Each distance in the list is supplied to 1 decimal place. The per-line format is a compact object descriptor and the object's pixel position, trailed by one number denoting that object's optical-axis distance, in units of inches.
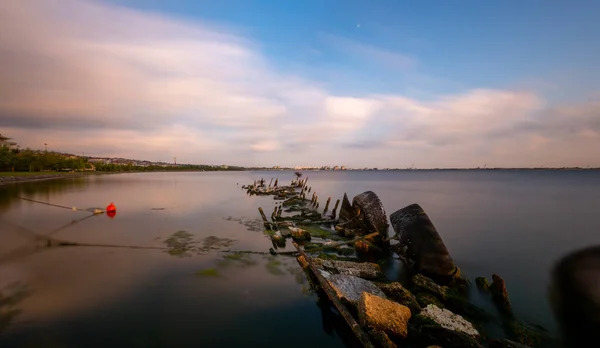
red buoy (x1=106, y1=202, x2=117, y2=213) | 1040.7
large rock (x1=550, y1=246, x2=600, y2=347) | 319.9
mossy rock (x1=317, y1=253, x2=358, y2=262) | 523.3
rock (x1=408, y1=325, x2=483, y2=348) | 243.3
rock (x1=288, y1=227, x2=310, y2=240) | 669.9
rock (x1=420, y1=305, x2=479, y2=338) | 281.3
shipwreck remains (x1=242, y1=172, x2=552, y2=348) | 275.1
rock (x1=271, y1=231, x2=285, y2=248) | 646.4
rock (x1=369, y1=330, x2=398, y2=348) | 238.6
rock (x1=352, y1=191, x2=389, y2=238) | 666.4
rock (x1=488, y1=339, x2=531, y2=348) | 241.3
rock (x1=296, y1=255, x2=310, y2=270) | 457.1
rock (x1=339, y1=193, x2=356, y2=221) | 812.0
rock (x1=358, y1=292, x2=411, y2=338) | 275.3
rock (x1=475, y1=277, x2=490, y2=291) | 418.6
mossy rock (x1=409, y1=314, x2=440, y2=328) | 286.4
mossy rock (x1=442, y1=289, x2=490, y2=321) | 339.9
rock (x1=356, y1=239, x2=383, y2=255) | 595.1
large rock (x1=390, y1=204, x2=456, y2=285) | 427.8
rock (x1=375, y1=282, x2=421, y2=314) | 322.3
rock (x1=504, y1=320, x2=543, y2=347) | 295.6
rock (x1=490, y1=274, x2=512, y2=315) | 368.2
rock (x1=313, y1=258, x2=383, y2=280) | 436.7
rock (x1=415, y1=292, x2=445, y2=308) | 345.4
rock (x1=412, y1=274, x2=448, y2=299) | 379.9
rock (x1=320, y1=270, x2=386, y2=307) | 336.2
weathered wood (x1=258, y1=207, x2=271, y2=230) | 814.7
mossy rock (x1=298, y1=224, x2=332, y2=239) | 726.5
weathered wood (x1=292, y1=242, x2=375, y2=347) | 252.7
